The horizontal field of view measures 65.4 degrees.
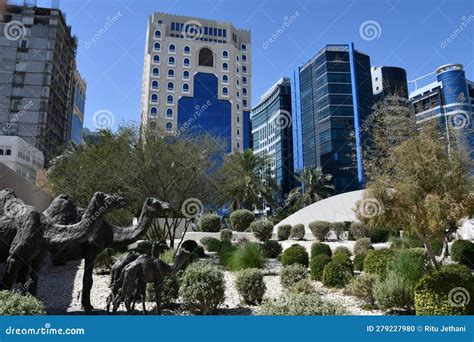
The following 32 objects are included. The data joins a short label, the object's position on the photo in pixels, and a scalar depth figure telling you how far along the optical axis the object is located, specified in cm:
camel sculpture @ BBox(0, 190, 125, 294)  767
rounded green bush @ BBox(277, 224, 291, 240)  2947
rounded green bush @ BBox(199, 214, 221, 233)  3197
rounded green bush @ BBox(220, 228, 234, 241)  2798
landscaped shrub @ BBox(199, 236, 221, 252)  2347
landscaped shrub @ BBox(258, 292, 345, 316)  645
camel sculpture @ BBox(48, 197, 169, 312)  862
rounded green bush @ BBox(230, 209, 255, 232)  3250
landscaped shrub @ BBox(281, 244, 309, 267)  1536
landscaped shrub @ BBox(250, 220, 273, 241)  2723
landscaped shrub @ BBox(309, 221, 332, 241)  2700
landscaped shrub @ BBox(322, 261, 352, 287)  1197
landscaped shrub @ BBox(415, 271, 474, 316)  726
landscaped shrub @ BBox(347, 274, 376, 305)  994
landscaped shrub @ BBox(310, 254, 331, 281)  1341
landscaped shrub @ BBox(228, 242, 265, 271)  1489
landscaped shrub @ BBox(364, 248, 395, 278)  1085
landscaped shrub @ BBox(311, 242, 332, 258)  1675
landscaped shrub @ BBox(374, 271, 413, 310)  881
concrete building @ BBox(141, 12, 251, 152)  7556
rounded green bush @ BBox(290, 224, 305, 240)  2839
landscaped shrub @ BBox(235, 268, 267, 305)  1020
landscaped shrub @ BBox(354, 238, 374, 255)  1826
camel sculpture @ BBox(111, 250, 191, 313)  755
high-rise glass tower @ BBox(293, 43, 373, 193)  7575
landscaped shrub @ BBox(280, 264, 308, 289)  1235
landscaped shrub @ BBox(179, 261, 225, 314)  884
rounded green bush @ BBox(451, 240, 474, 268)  1577
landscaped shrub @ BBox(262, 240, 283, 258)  2053
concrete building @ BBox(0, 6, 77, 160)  6512
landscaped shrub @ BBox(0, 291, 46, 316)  588
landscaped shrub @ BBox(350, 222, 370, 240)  2637
